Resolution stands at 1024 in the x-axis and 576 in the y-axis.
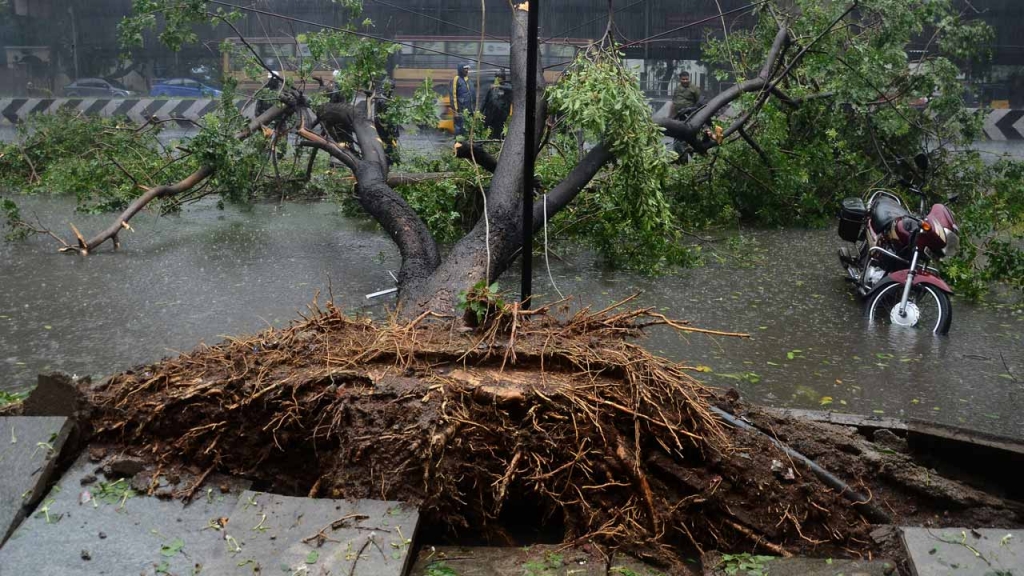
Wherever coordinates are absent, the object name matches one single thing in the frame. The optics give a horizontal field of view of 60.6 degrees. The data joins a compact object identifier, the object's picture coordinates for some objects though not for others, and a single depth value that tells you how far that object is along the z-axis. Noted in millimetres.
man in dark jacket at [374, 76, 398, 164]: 9844
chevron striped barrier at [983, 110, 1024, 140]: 16328
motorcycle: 6617
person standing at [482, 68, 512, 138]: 12430
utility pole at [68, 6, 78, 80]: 19297
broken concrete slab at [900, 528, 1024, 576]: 3066
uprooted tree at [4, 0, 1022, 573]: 3488
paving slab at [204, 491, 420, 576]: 3035
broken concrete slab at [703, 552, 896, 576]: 3229
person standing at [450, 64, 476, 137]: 14218
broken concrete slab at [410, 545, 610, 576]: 3230
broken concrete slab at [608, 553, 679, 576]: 3262
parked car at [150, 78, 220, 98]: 18516
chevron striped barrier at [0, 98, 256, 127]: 18469
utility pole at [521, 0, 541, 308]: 4656
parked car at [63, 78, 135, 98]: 19344
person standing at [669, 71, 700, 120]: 13977
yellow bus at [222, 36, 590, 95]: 12328
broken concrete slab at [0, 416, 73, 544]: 3352
